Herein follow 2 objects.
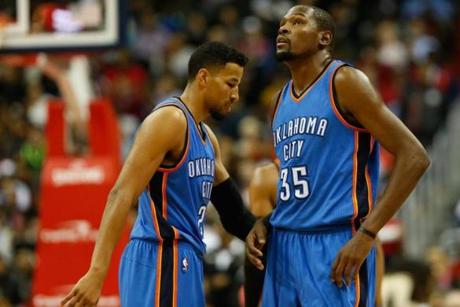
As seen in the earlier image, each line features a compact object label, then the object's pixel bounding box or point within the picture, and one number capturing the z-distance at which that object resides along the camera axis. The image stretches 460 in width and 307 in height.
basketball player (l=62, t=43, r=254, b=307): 11.23
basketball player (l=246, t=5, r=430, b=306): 10.95
